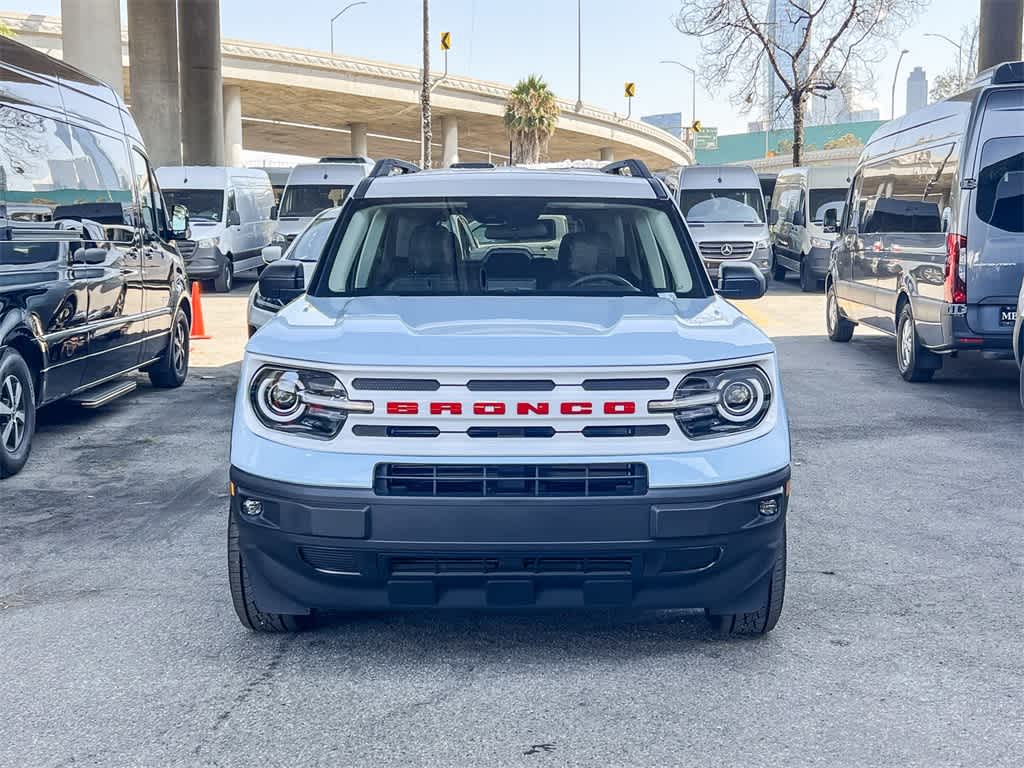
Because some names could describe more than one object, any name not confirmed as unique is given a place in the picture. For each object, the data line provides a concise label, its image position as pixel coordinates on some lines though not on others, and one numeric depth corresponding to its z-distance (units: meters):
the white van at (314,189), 25.19
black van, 7.88
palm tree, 69.12
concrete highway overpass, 61.16
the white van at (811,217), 23.94
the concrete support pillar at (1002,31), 29.09
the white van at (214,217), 23.53
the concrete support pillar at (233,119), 62.32
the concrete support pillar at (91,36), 28.08
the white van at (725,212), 23.31
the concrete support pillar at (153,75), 36.31
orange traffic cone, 16.09
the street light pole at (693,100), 90.69
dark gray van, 10.66
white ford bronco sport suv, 4.05
